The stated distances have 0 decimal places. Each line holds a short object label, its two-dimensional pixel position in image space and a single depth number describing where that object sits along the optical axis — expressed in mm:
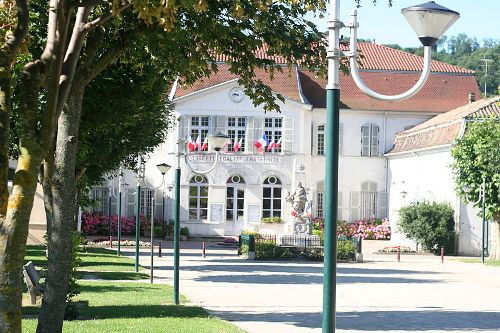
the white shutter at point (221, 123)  52344
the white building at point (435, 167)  44625
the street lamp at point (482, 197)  38906
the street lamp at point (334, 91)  7910
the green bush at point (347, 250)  36281
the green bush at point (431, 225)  44219
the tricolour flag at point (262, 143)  52438
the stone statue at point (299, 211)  38950
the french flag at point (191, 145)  51875
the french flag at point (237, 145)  52812
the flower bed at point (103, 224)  51375
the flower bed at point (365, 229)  52688
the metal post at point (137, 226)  26756
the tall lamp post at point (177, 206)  18641
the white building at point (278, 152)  52562
